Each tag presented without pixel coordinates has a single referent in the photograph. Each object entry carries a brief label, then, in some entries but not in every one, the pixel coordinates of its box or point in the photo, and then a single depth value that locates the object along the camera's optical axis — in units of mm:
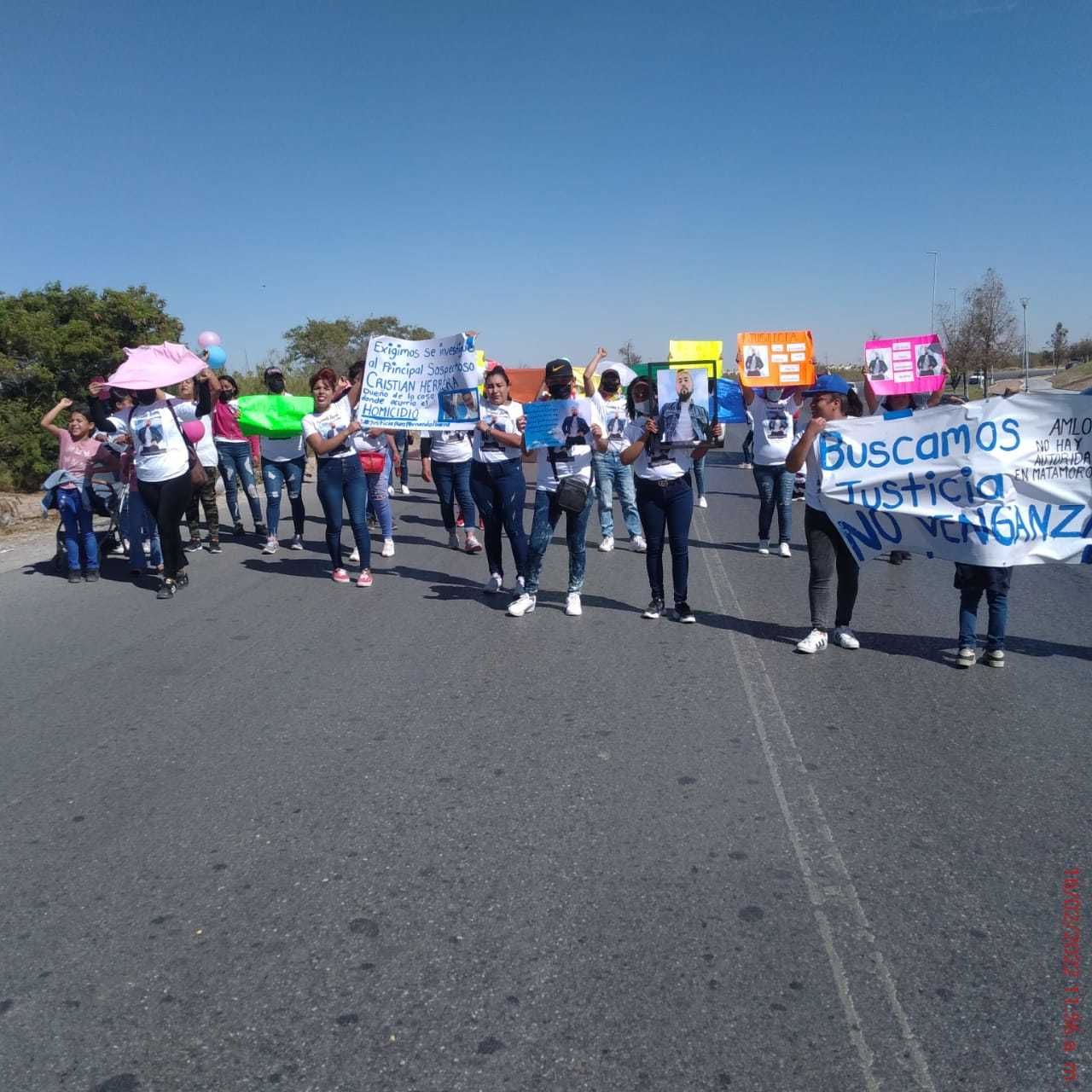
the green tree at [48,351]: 14156
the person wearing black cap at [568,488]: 7035
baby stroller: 8688
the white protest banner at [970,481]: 5820
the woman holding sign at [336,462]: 7965
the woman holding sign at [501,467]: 7590
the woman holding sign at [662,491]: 6801
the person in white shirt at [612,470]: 9820
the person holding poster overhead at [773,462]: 9484
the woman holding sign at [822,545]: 6199
